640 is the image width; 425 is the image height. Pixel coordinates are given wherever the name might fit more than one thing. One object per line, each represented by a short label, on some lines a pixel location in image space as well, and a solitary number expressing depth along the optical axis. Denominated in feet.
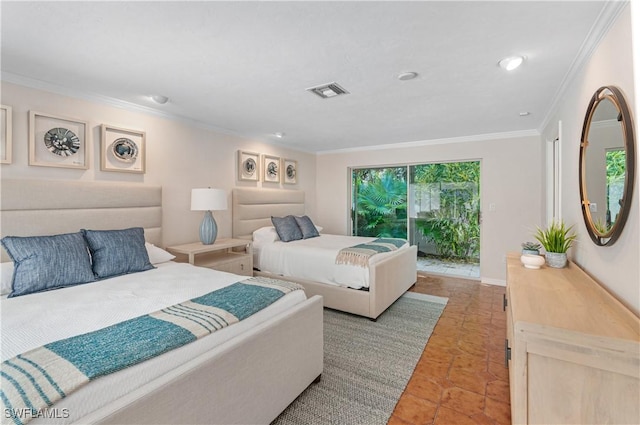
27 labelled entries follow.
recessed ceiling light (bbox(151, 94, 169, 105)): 9.43
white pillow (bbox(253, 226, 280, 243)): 13.74
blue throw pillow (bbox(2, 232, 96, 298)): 6.38
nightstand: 10.84
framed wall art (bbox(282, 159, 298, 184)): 17.16
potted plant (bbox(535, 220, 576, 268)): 7.11
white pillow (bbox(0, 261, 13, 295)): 6.42
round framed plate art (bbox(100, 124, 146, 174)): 9.54
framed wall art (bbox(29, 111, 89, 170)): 8.13
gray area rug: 5.95
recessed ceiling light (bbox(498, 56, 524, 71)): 6.88
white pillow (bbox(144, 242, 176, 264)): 9.37
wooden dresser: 3.50
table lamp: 11.36
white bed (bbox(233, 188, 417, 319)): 10.44
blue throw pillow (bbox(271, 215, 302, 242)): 13.89
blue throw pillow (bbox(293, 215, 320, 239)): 15.06
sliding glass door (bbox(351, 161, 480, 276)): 16.07
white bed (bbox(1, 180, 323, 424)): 3.55
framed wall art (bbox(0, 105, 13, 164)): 7.55
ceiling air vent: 8.63
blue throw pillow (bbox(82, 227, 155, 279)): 7.66
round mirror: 4.66
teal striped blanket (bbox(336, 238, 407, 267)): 10.60
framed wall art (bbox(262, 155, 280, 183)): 15.77
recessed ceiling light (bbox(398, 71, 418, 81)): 7.74
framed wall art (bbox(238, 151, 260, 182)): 14.37
